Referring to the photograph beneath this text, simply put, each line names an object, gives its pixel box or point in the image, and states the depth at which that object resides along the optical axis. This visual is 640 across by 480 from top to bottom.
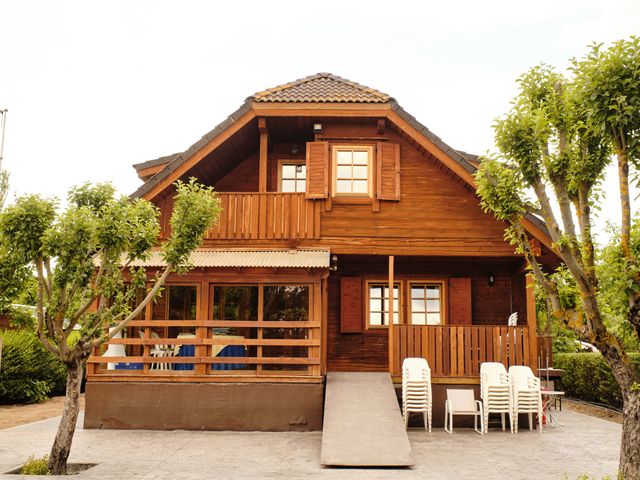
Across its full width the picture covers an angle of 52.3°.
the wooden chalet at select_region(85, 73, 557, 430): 11.96
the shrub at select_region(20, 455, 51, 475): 8.20
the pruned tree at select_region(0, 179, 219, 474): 8.13
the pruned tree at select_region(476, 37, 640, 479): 6.94
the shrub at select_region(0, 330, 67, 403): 16.62
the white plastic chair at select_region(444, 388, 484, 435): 11.66
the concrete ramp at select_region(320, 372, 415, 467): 9.00
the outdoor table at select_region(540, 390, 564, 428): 12.57
